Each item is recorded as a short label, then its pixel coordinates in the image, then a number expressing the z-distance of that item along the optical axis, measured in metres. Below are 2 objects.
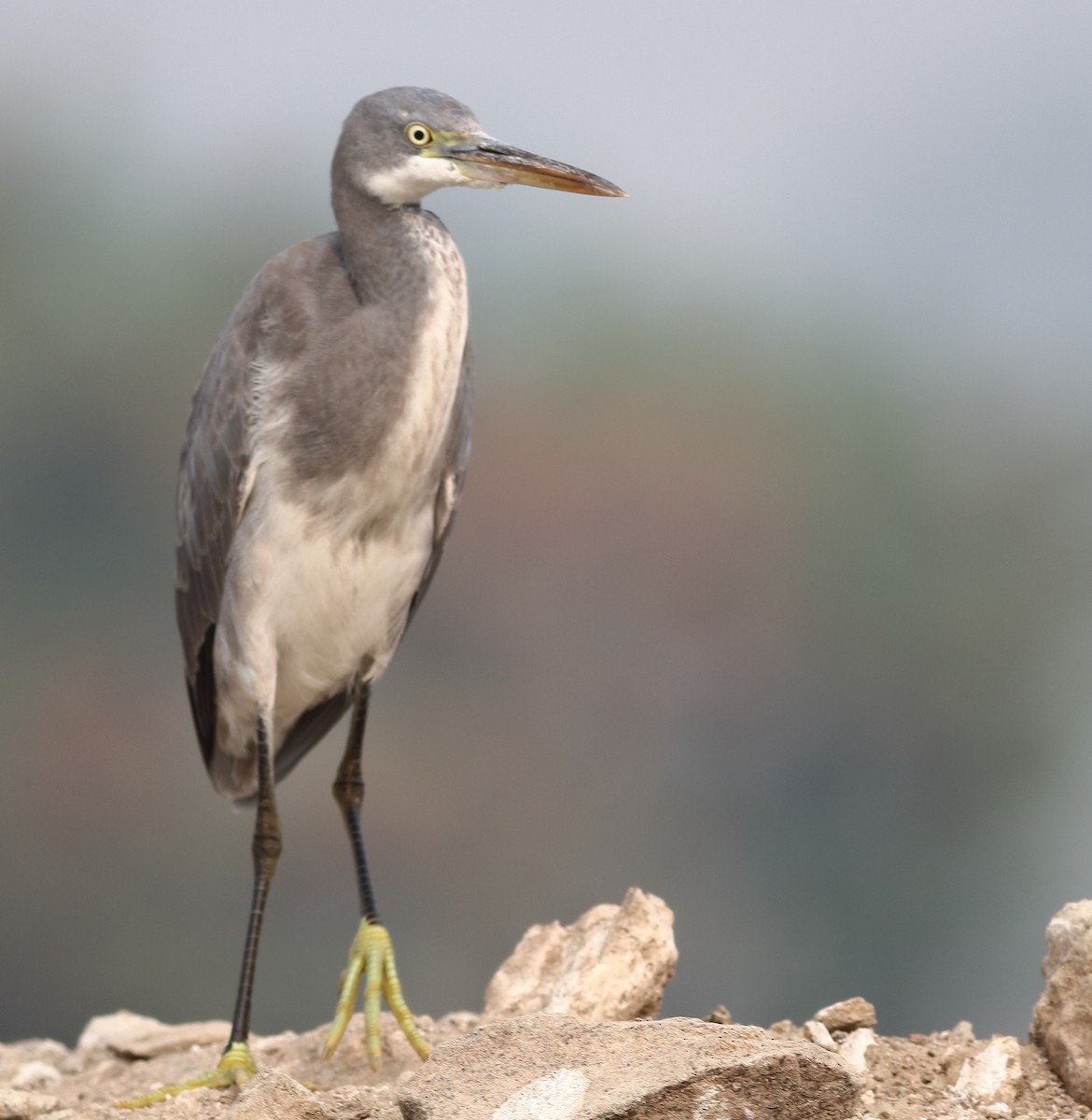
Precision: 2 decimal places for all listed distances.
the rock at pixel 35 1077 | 9.64
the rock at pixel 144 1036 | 10.29
